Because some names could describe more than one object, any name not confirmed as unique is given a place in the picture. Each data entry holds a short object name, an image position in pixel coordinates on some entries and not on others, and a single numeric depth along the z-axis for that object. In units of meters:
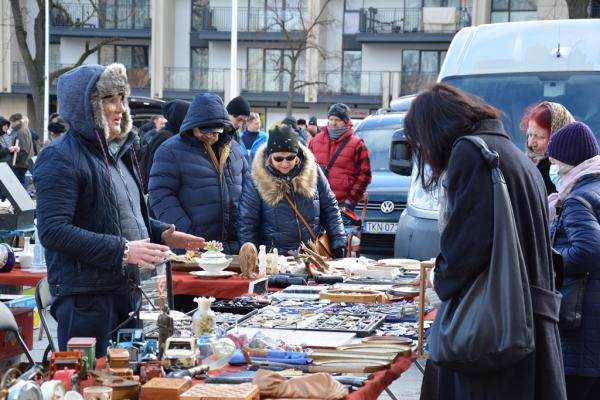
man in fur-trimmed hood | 4.50
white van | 8.52
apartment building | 40.22
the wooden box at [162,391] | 3.37
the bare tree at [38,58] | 28.69
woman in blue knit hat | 4.69
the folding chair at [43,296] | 5.09
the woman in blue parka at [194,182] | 7.48
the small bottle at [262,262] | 6.68
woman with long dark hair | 3.54
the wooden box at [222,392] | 3.30
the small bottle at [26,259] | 7.07
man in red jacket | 11.62
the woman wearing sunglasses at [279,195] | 7.33
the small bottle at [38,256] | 7.15
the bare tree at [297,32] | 38.88
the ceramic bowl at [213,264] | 6.63
